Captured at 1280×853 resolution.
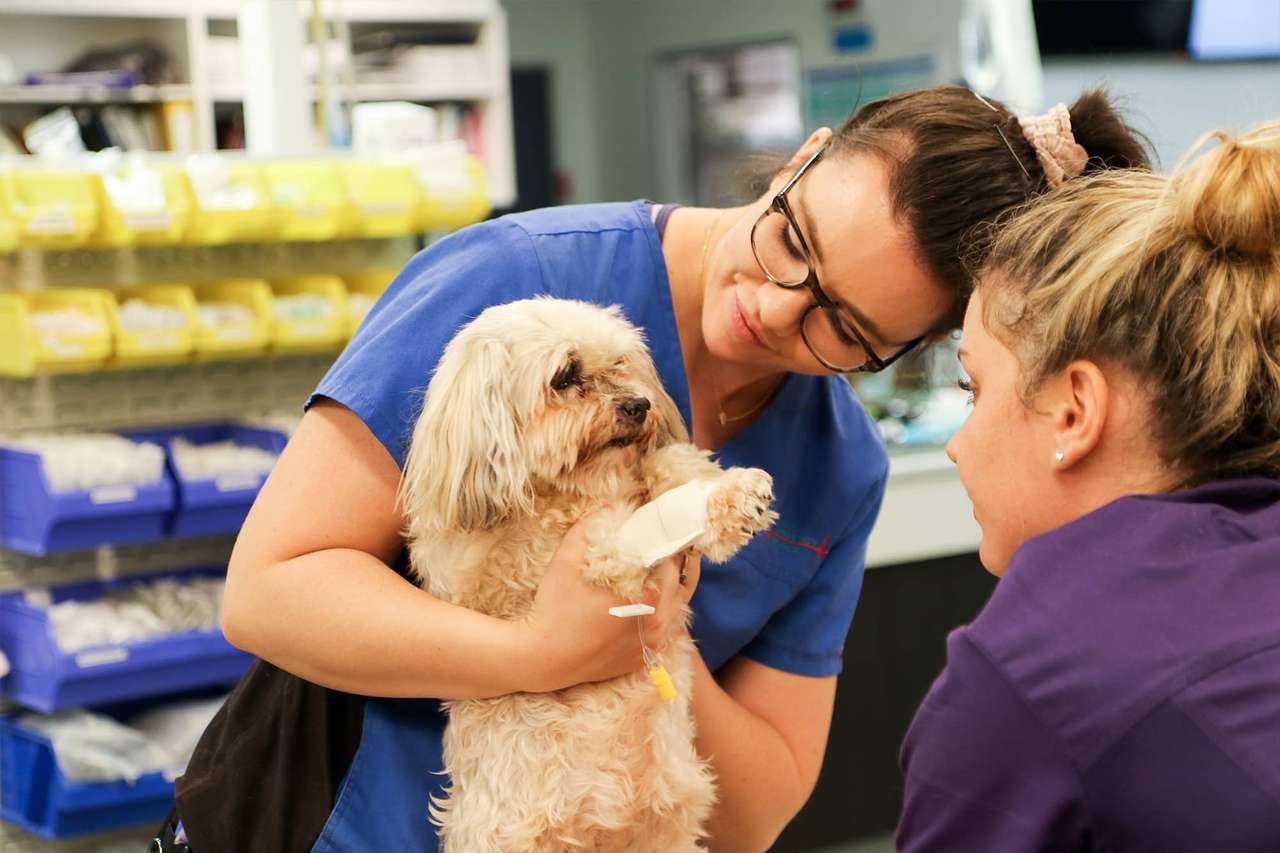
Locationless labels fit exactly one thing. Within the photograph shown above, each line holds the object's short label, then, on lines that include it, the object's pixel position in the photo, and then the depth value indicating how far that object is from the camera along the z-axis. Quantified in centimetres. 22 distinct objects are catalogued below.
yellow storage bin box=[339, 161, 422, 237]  325
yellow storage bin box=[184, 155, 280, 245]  307
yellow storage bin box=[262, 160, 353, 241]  317
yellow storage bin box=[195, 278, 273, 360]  318
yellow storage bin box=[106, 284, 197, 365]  306
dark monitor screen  622
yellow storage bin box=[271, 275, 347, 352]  327
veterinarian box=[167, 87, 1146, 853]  133
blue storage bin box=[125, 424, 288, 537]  314
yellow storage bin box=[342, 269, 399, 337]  339
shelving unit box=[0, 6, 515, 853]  299
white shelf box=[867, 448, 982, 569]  369
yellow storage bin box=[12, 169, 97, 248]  288
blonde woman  86
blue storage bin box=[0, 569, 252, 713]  299
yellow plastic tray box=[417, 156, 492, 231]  339
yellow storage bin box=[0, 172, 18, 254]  288
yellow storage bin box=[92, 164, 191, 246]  299
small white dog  142
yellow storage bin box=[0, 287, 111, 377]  295
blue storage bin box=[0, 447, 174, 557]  294
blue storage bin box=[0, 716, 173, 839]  307
